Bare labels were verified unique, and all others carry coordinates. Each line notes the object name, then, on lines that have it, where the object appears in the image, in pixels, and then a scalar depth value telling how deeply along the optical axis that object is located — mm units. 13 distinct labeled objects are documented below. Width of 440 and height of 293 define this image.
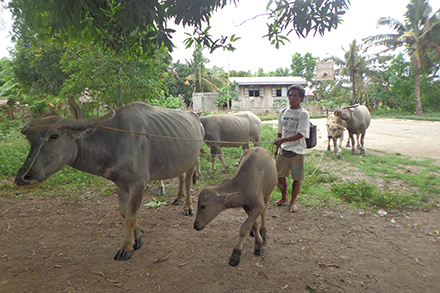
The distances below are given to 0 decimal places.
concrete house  28188
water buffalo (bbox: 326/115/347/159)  8562
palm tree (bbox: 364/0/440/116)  23984
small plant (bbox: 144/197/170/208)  4824
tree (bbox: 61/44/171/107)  7492
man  4062
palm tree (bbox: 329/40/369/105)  28172
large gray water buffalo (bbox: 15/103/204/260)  2598
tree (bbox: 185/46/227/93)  31133
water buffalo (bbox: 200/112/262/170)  6766
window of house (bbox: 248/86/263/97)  28575
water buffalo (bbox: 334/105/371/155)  8859
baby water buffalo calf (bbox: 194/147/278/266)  2789
